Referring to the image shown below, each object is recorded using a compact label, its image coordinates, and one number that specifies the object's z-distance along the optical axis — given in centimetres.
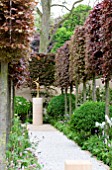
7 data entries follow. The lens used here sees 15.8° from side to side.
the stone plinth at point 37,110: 1702
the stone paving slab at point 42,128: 1504
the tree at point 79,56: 1159
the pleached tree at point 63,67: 1480
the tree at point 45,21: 1942
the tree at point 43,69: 1819
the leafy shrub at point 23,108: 1650
